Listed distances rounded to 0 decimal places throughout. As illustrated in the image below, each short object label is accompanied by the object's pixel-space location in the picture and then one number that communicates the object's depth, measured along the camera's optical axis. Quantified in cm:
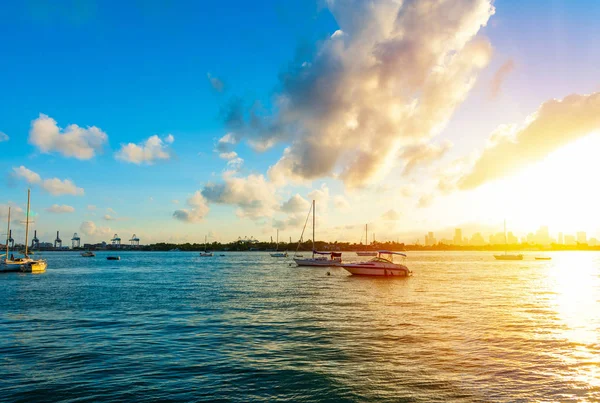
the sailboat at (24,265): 9949
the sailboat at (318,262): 12874
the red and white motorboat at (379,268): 8921
